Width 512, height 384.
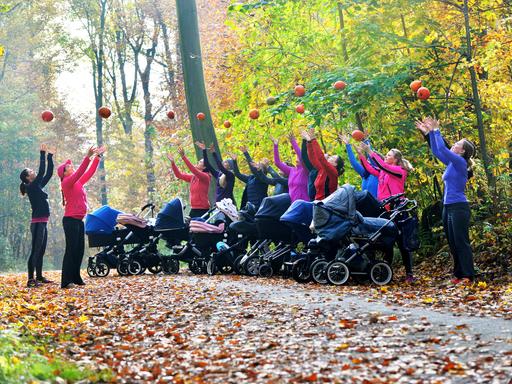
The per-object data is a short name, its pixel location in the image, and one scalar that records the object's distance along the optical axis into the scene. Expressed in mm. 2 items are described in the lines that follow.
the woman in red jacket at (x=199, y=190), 16625
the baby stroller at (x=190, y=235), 15203
